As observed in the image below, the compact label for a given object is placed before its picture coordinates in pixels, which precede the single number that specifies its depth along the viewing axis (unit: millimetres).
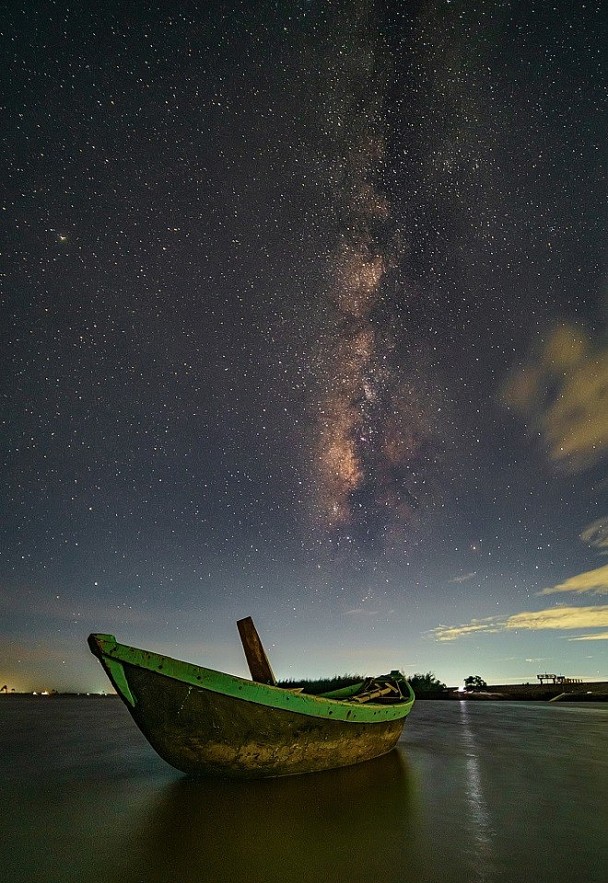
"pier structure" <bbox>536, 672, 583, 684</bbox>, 62706
